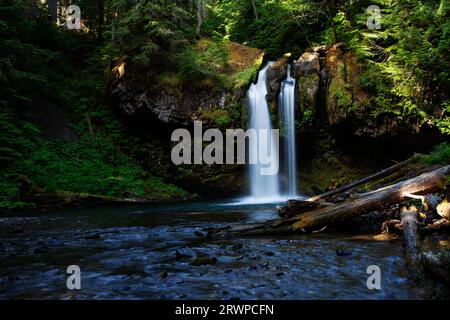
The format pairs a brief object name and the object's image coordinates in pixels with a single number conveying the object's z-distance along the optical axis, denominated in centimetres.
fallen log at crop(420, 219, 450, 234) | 616
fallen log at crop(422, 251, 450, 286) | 386
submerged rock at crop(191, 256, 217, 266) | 518
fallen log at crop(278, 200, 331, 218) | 758
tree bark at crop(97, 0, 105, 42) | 2444
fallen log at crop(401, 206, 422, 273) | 448
